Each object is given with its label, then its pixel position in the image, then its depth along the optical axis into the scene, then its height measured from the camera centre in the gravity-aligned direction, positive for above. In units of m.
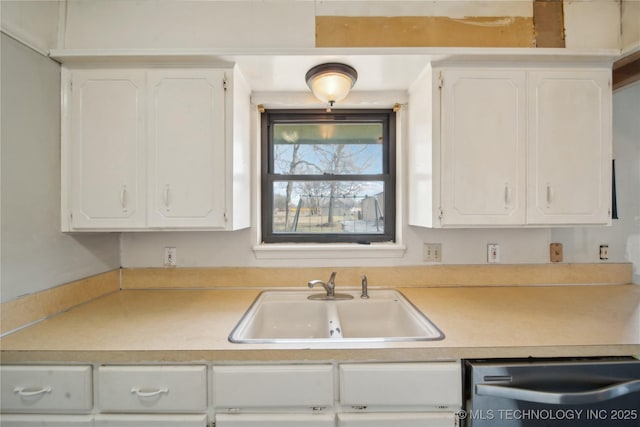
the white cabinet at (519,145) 1.56 +0.35
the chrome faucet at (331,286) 1.74 -0.41
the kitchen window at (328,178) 2.08 +0.24
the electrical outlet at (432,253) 1.91 -0.25
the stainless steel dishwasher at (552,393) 1.08 -0.63
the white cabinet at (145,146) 1.52 +0.34
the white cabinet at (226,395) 1.10 -0.65
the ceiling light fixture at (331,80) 1.56 +0.69
